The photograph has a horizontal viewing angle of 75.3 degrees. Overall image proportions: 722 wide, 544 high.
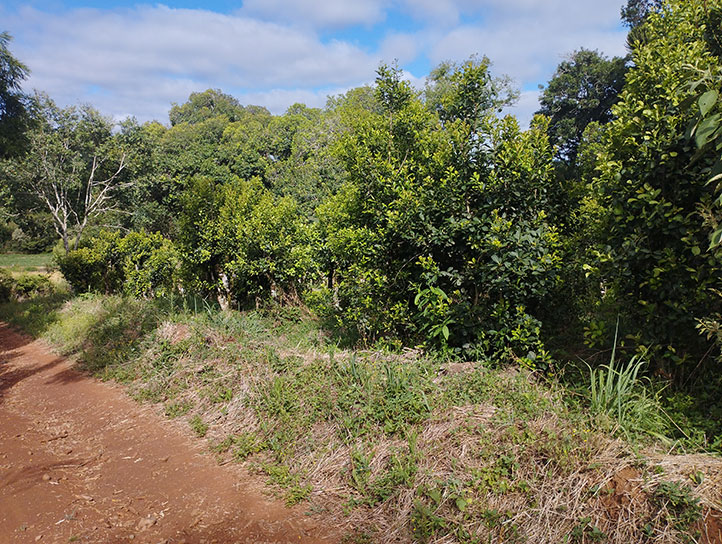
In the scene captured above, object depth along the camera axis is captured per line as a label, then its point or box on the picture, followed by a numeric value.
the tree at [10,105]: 11.74
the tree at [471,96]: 5.51
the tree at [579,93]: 25.47
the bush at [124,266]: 11.95
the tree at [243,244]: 8.58
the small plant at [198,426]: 5.05
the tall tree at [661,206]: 3.72
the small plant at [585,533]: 2.90
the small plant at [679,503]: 2.82
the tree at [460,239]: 4.68
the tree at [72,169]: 23.28
